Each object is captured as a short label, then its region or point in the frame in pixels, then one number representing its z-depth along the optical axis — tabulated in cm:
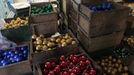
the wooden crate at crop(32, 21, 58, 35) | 264
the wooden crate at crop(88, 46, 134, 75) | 228
